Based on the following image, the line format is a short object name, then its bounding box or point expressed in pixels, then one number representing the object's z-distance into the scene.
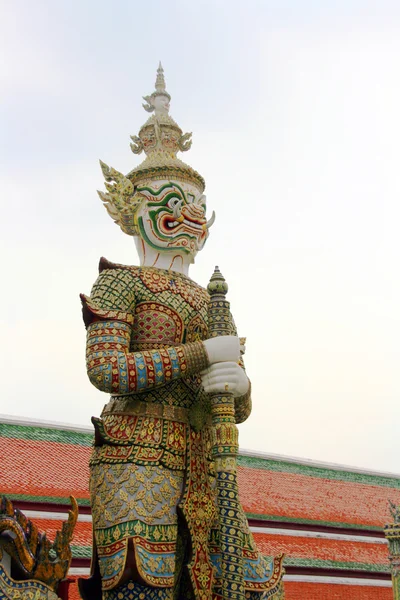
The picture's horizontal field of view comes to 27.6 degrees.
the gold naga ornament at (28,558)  4.53
